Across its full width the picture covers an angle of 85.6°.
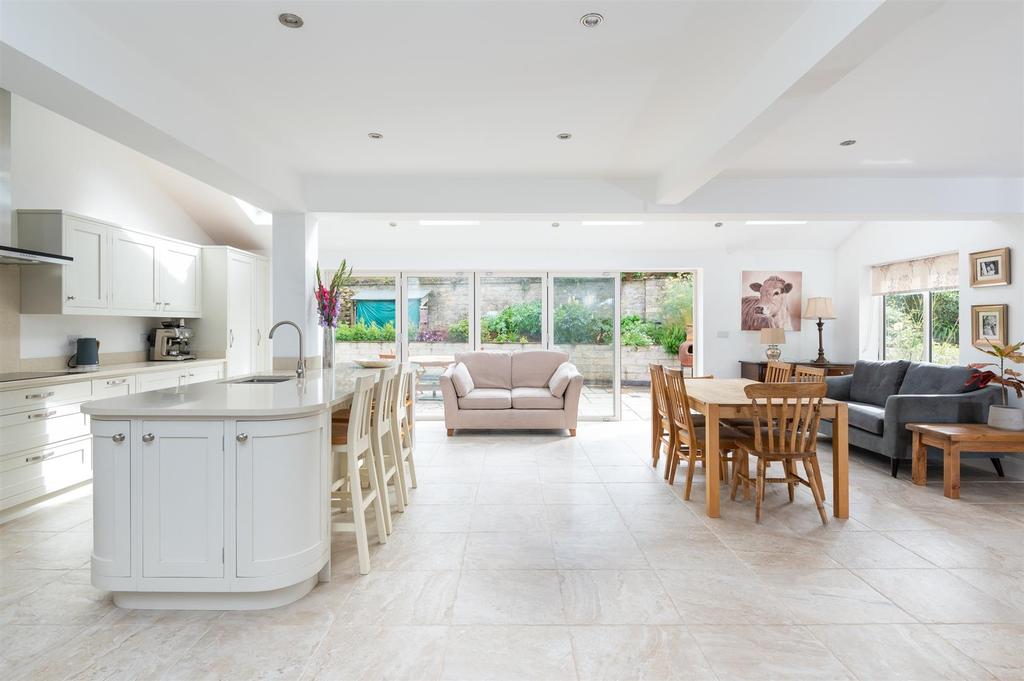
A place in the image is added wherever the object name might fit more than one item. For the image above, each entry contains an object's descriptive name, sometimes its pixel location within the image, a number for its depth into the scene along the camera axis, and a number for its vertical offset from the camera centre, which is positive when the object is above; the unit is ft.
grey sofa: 14.80 -1.82
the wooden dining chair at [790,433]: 10.96 -1.97
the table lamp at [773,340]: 22.48 -0.06
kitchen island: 7.72 -2.30
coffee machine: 18.39 -0.22
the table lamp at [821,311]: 22.59 +1.13
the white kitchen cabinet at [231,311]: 19.74 +0.95
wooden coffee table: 13.07 -2.48
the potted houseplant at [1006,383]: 13.71 -1.14
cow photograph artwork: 24.20 +1.47
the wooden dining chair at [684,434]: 12.66 -2.26
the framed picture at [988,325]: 16.08 +0.42
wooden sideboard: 21.98 -1.24
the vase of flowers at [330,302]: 15.60 +0.99
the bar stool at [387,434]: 10.65 -1.94
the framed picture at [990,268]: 16.01 +2.14
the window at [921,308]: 18.94 +1.14
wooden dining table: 11.59 -2.16
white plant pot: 13.74 -1.98
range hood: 12.27 +3.26
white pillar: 15.51 +1.60
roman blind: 18.66 +2.34
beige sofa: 20.36 -2.64
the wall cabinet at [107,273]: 13.73 +1.85
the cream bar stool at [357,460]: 9.12 -2.16
